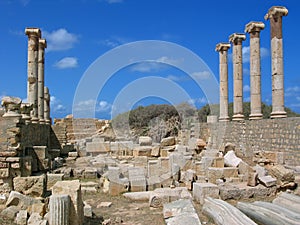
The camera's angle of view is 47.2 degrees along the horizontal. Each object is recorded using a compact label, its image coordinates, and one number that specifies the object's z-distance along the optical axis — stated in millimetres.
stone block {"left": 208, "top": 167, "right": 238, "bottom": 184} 10656
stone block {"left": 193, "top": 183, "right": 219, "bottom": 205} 8422
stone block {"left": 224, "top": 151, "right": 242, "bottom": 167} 11672
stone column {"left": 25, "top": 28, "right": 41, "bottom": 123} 18250
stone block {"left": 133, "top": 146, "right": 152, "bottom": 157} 17359
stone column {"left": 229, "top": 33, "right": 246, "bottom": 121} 18188
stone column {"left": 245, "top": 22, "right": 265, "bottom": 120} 16062
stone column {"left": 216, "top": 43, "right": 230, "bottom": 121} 20384
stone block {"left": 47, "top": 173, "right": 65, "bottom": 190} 9836
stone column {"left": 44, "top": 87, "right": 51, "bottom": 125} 24922
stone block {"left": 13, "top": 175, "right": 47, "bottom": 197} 7957
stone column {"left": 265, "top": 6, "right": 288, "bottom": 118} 13830
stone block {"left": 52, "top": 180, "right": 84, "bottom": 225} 6090
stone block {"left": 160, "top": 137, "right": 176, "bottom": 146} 19311
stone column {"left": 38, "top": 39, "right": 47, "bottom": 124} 20359
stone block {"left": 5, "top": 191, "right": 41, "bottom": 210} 6887
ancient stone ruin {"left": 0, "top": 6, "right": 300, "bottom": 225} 6656
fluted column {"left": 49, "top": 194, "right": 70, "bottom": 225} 5707
